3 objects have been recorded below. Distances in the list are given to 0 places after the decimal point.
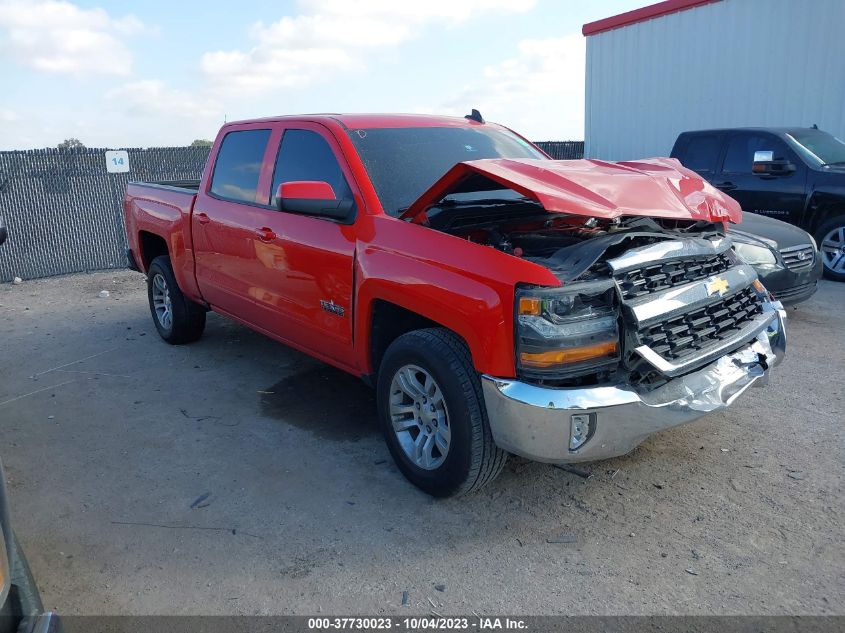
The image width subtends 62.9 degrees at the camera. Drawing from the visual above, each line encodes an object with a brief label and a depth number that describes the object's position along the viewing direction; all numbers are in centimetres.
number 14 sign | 1074
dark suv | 802
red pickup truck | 296
